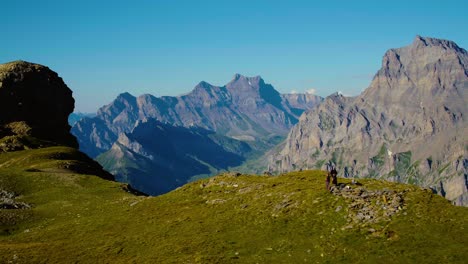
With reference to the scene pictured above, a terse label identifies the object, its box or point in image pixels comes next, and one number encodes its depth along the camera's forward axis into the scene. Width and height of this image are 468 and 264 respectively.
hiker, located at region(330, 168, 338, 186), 45.86
